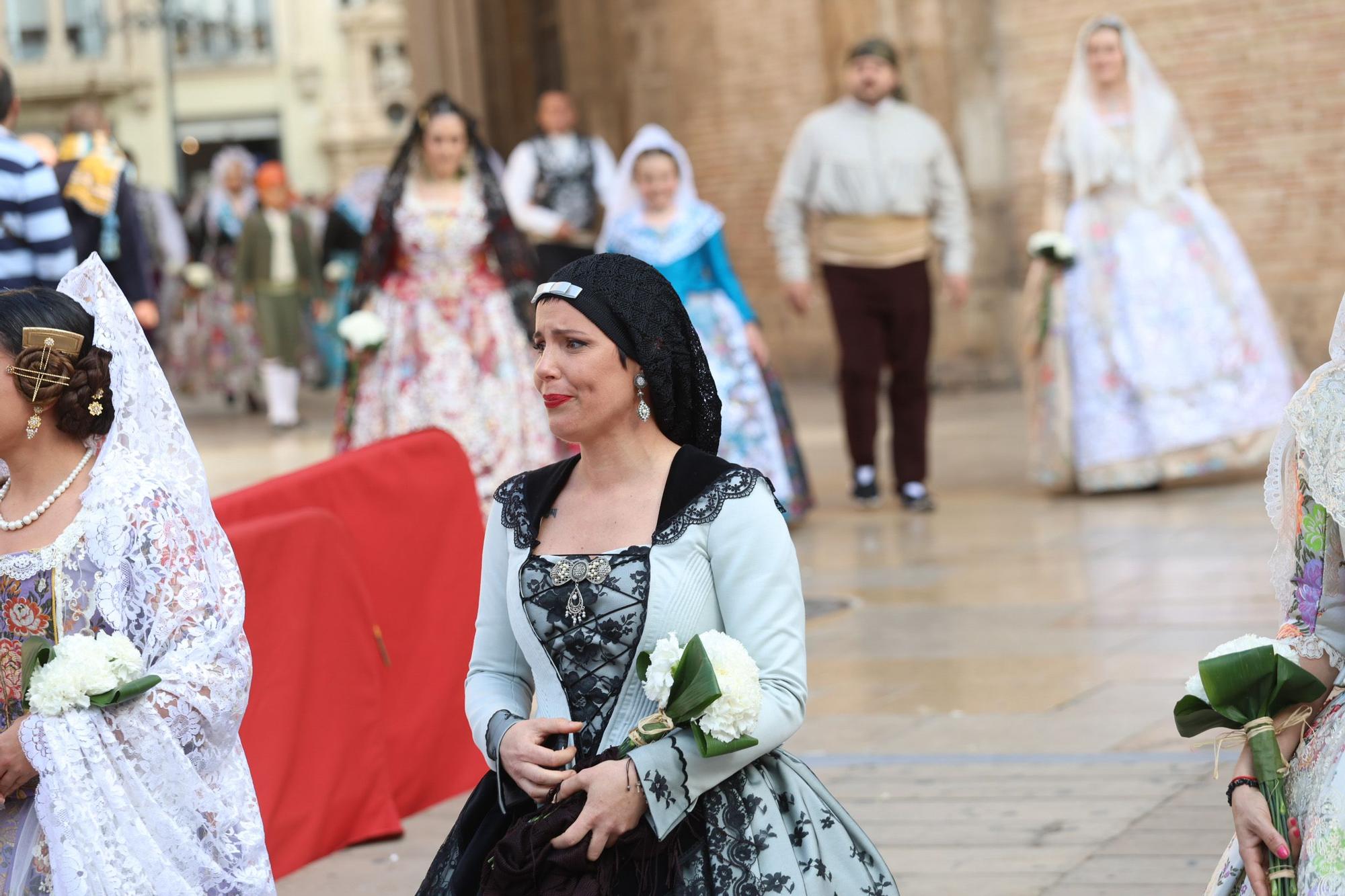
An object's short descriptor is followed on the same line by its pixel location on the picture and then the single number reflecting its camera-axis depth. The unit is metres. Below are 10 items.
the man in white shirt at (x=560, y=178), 19.54
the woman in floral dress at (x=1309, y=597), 4.49
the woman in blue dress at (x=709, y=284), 14.71
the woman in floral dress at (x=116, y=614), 5.09
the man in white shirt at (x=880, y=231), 15.64
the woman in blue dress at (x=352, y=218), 24.10
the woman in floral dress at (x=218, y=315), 28.37
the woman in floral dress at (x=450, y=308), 13.57
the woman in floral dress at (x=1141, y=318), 15.76
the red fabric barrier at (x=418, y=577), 8.21
